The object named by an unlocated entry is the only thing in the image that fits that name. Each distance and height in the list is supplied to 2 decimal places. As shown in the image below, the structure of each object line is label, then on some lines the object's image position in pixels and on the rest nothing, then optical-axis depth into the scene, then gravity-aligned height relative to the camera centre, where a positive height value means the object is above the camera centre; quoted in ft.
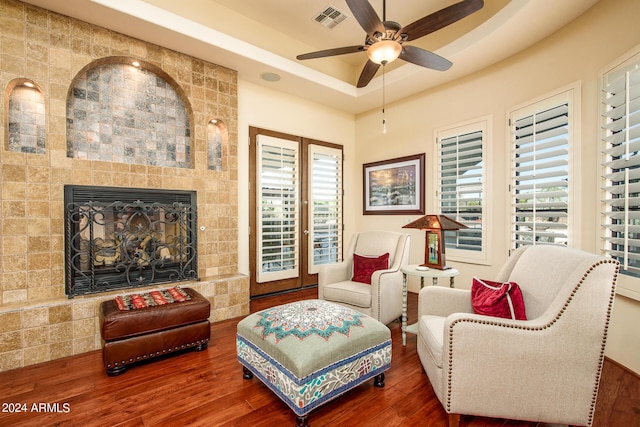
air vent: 11.44 +7.73
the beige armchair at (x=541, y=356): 4.90 -2.48
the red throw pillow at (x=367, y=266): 10.37 -1.93
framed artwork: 14.30 +1.28
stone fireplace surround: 7.98 +0.87
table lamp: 9.00 -0.72
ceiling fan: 6.51 +4.33
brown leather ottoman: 7.25 -3.12
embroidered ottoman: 5.42 -2.79
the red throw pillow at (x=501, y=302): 5.95 -1.88
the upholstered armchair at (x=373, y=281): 9.34 -2.41
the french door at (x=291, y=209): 13.69 +0.12
